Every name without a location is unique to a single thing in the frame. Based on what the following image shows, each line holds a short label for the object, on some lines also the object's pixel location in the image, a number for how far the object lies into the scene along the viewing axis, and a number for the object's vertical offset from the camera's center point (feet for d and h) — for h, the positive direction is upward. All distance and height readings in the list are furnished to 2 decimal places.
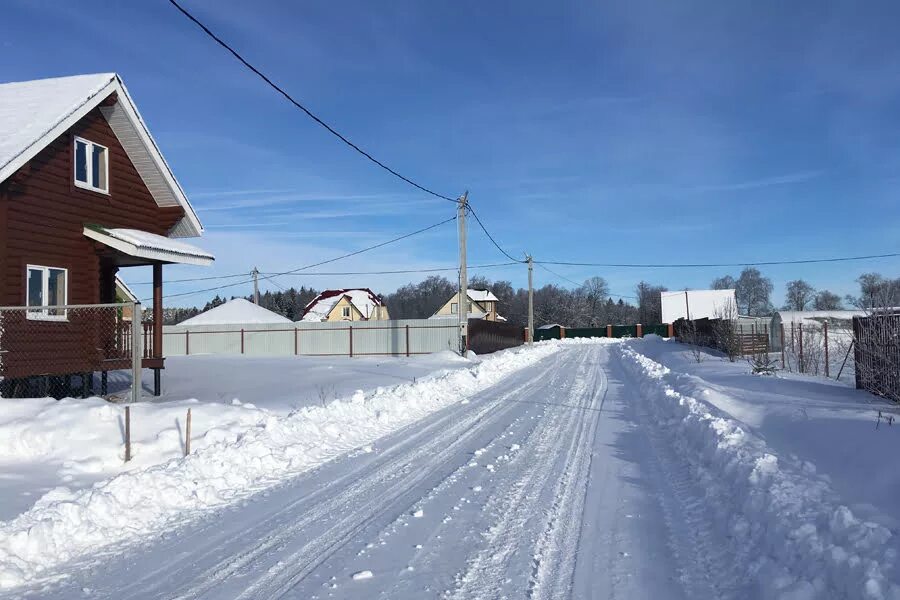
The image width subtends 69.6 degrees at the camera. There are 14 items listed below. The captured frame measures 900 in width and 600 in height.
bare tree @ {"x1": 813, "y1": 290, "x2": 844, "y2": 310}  249.65 +8.25
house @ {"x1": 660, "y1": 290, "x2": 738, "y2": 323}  268.41 +8.74
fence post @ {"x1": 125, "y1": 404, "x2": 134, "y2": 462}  27.50 -4.24
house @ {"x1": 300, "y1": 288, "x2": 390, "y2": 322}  257.34 +10.28
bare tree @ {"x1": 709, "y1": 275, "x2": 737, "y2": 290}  435.94 +26.95
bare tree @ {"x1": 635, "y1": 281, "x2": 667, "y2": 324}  401.92 +13.99
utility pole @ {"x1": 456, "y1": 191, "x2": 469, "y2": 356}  98.84 +8.72
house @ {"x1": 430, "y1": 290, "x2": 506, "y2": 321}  311.27 +11.51
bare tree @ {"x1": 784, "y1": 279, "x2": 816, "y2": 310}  346.40 +14.21
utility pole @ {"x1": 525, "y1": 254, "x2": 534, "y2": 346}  185.47 +6.65
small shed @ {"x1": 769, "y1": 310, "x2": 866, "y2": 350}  101.50 +0.65
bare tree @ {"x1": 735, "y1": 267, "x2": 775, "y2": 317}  414.62 +21.65
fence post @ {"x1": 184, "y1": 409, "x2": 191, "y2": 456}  28.17 -4.61
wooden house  41.27 +8.53
